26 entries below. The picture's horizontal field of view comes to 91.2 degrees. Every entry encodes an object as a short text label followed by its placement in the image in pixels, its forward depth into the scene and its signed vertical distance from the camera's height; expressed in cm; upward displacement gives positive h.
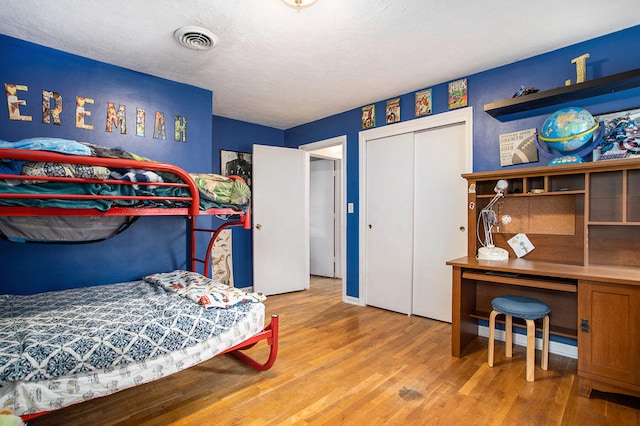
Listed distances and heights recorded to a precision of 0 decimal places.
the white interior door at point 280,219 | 405 -13
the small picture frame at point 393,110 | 335 +107
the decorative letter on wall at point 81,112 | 247 +77
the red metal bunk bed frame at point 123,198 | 140 +6
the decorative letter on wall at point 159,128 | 284 +75
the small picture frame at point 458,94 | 286 +107
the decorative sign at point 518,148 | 251 +51
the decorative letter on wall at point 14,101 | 223 +78
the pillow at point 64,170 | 143 +19
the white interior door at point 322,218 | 519 -14
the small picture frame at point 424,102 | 310 +107
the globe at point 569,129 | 213 +56
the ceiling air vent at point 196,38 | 211 +120
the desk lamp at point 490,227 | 247 -16
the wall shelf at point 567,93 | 200 +82
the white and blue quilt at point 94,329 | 131 -58
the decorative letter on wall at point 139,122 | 274 +77
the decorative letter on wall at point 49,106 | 234 +78
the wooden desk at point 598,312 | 175 -60
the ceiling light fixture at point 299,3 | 180 +120
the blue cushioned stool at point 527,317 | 204 -73
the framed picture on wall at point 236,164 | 399 +60
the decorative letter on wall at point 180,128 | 297 +78
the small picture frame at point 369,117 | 356 +107
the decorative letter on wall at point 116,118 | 260 +77
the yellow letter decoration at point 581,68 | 220 +100
